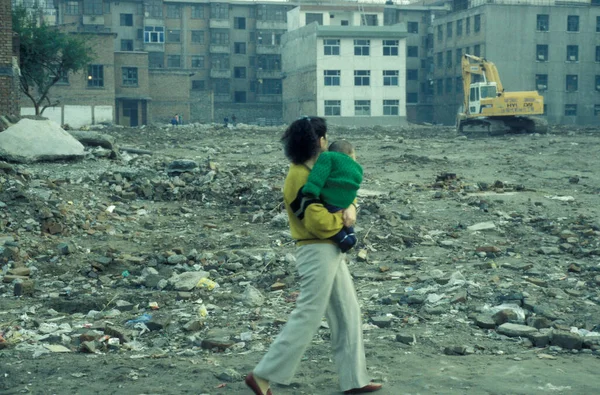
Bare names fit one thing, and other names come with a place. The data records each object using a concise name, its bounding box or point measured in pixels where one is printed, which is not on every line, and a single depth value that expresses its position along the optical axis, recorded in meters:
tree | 37.75
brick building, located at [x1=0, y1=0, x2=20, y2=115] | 23.91
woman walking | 4.43
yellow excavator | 37.94
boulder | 17.50
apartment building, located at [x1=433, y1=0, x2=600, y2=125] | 64.81
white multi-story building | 63.72
